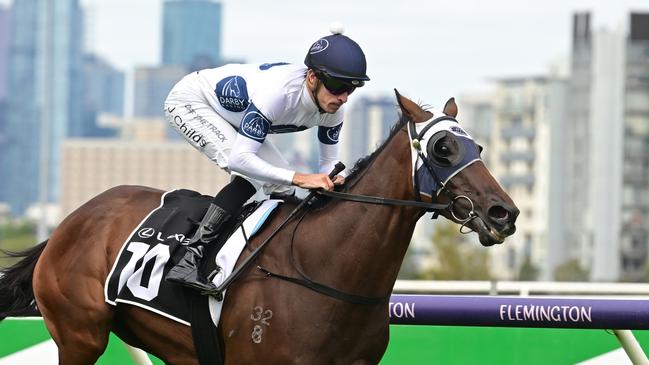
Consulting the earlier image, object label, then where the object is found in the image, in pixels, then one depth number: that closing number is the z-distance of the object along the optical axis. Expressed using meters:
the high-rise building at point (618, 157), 193.37
